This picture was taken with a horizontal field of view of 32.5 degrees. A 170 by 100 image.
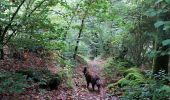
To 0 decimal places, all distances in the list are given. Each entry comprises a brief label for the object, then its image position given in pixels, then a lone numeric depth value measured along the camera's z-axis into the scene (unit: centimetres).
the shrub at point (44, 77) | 966
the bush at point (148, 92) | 761
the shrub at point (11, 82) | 691
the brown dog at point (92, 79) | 1212
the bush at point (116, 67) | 1666
